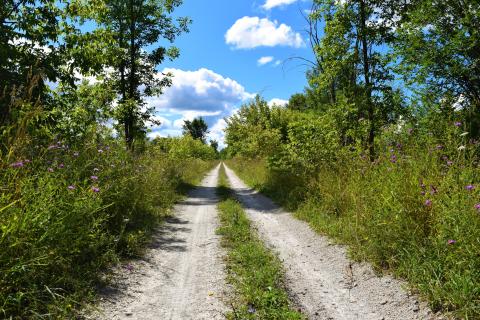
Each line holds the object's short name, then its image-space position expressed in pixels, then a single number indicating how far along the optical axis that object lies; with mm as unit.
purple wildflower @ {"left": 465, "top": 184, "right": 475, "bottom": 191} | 4422
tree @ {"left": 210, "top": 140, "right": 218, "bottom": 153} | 122125
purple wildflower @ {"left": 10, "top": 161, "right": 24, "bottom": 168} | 4389
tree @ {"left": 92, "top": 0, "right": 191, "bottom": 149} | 17984
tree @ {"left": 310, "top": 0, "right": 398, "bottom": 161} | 10344
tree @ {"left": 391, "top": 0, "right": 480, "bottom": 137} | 9188
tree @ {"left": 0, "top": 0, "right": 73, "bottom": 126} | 7070
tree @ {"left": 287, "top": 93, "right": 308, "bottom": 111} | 51494
